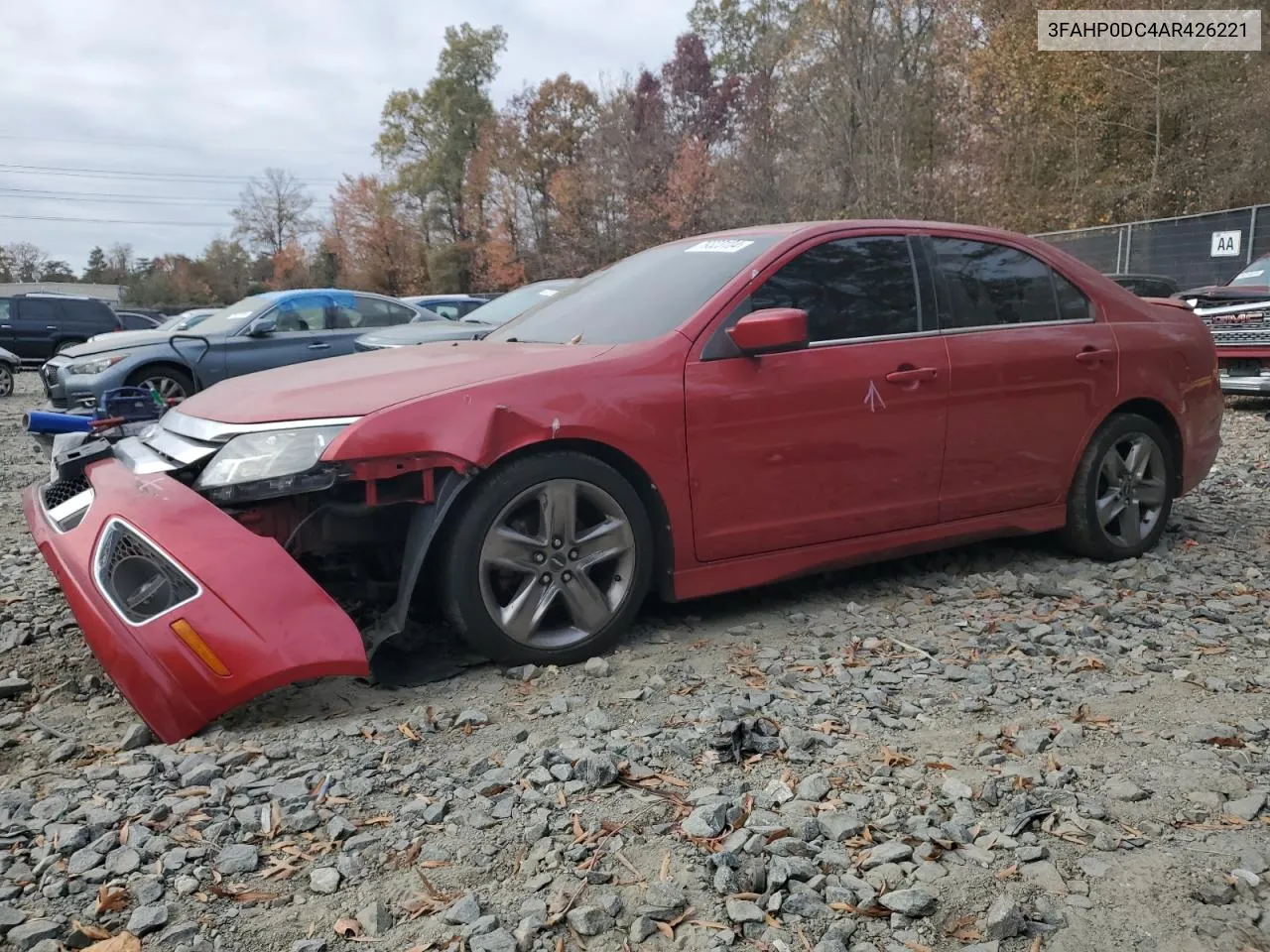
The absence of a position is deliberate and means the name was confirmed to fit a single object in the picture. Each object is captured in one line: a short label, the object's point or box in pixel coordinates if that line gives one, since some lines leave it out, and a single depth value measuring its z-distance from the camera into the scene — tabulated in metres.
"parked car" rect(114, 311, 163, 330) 28.26
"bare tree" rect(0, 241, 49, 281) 77.69
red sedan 3.08
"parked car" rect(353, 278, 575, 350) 8.34
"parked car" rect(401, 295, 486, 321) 18.97
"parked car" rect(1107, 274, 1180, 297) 13.23
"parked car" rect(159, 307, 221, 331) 18.52
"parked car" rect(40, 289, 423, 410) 10.84
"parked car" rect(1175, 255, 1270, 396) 10.07
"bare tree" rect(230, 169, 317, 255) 68.31
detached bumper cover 2.90
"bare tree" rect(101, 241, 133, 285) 81.12
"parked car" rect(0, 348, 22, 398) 17.73
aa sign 17.34
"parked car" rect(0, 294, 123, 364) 21.72
